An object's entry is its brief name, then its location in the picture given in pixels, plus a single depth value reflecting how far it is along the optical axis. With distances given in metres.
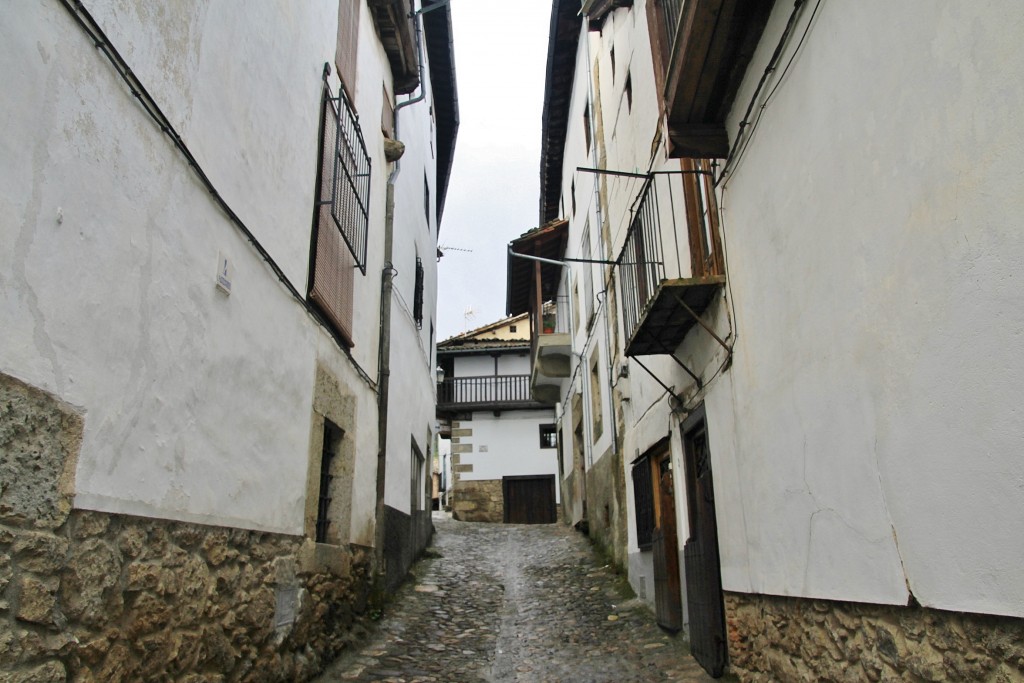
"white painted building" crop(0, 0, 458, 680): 2.51
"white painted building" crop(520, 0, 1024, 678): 2.41
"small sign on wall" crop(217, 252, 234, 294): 3.93
